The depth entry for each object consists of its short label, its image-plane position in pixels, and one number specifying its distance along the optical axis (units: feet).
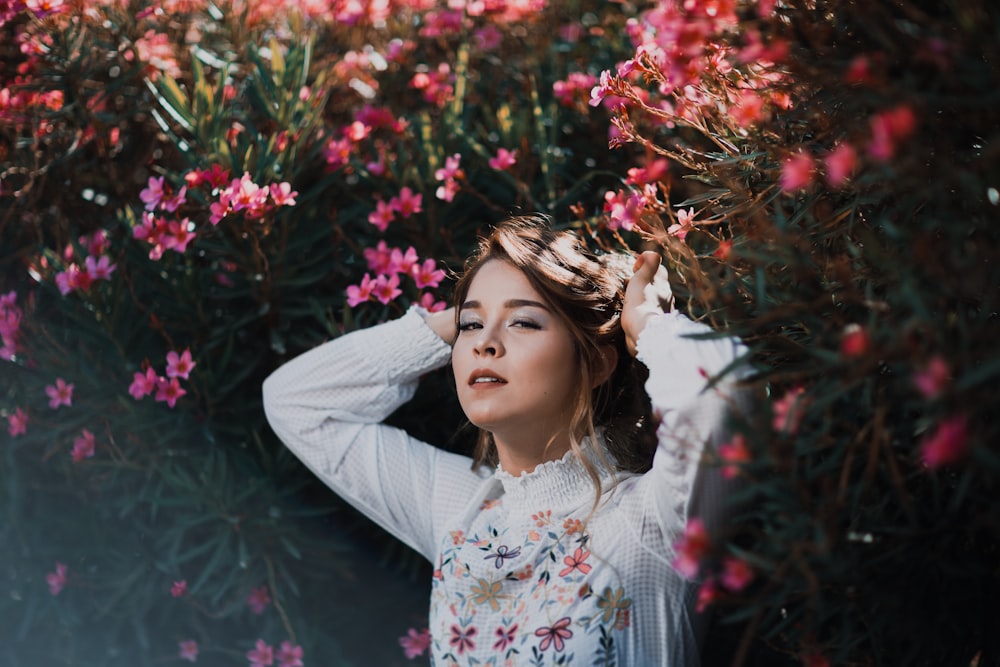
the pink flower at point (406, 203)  7.21
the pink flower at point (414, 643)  7.05
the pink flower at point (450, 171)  7.20
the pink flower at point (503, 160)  7.23
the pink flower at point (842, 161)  3.30
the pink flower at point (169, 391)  6.61
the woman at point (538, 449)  4.94
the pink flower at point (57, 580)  7.22
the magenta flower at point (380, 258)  7.02
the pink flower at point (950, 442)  3.04
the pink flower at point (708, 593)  3.71
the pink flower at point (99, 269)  6.82
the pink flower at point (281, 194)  6.72
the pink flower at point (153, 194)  6.83
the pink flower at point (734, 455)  3.62
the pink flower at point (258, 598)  6.92
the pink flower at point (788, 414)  3.68
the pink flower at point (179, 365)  6.54
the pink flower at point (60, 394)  6.79
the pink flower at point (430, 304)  6.79
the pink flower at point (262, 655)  6.84
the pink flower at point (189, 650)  7.08
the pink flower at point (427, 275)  6.95
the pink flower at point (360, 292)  6.85
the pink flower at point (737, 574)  3.52
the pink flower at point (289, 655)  6.79
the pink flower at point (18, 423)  7.09
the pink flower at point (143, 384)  6.56
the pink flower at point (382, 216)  7.18
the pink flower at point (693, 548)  3.58
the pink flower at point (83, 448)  6.89
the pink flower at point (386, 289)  6.86
